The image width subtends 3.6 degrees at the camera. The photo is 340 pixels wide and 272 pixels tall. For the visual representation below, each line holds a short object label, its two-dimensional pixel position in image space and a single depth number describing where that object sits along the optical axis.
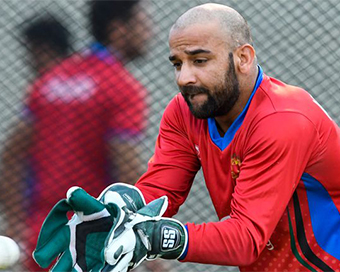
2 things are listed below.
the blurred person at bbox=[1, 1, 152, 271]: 11.30
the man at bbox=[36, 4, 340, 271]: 10.44
